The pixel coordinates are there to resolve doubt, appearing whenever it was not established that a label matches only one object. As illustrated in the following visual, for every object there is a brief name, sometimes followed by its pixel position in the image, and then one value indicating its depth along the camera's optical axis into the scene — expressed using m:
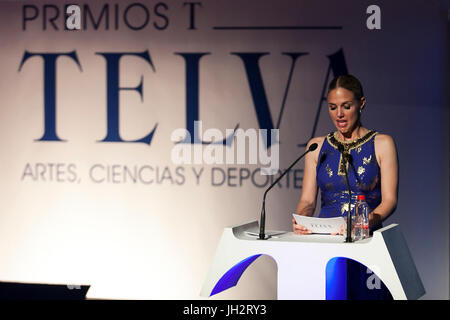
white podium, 6.62
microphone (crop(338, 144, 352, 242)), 6.84
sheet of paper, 7.10
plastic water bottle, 7.24
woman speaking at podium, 8.09
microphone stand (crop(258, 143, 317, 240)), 7.11
